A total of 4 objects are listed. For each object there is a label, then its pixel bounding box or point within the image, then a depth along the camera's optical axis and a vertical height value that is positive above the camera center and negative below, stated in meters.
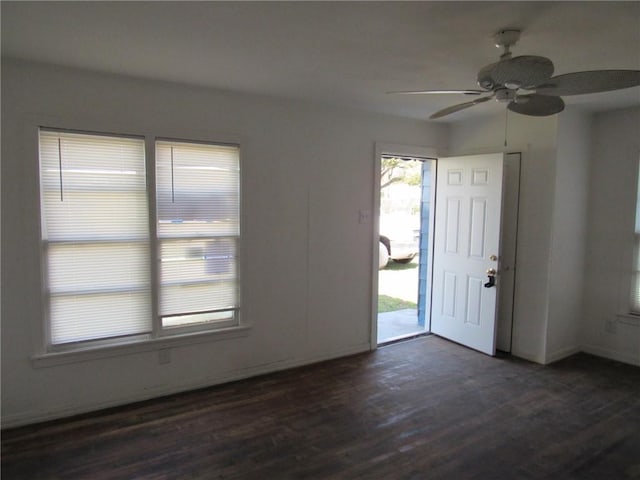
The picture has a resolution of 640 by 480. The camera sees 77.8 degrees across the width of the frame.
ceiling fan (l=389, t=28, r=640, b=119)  1.67 +0.62
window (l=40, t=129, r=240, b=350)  2.75 -0.22
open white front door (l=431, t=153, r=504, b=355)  3.91 -0.36
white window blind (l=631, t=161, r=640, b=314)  3.76 -0.54
